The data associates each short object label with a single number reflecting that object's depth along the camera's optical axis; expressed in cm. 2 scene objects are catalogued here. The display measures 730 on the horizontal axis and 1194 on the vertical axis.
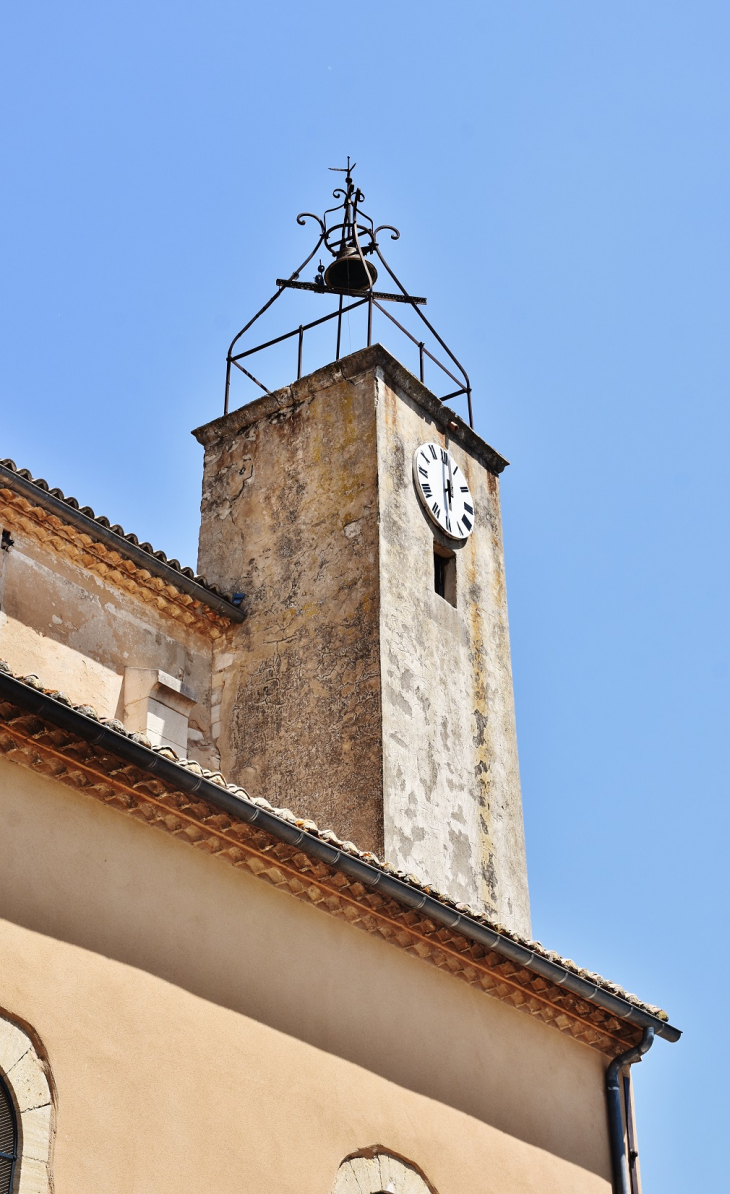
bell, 1645
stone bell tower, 1283
